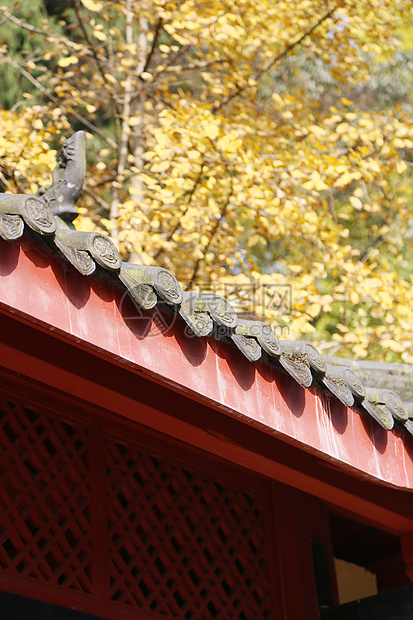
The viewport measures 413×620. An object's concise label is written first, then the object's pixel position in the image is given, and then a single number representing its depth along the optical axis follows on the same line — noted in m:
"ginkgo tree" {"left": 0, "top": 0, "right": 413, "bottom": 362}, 13.55
